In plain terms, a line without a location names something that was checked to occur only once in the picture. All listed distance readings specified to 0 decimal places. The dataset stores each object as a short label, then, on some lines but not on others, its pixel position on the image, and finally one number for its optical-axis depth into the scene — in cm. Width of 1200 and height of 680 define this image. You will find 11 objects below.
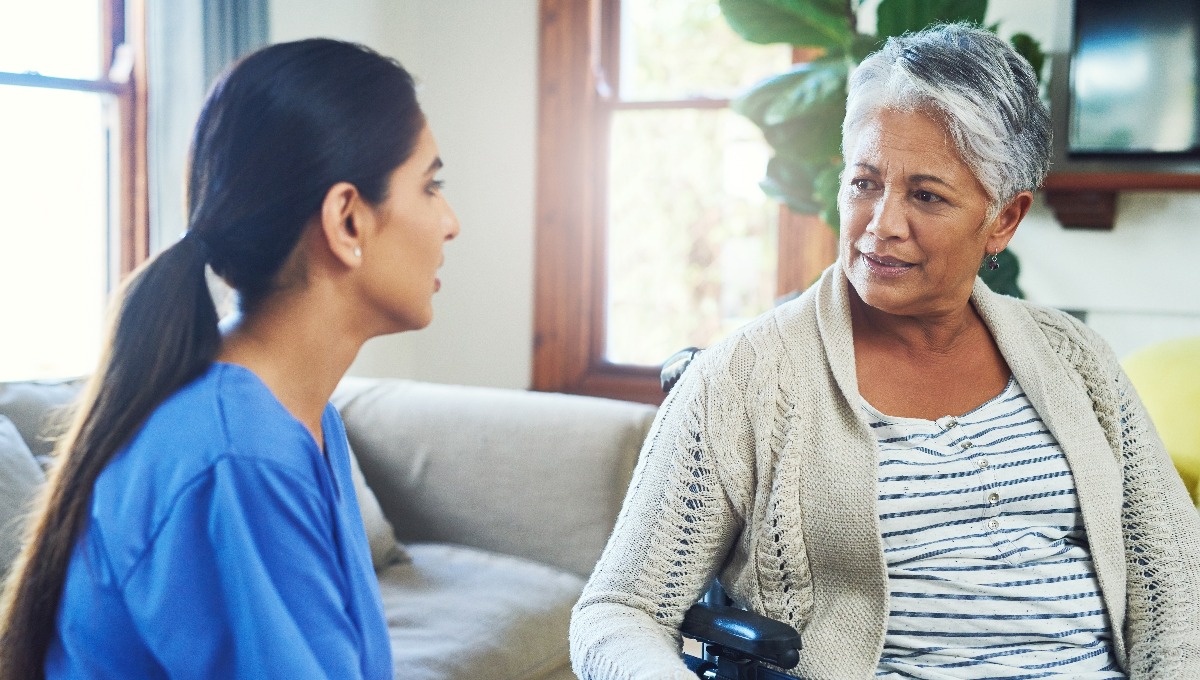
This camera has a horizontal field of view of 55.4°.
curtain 312
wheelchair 120
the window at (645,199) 394
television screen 322
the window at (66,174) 304
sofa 215
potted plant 279
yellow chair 205
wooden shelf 320
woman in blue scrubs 90
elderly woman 133
